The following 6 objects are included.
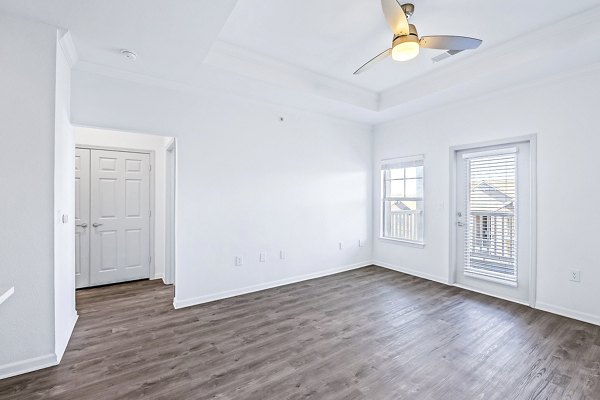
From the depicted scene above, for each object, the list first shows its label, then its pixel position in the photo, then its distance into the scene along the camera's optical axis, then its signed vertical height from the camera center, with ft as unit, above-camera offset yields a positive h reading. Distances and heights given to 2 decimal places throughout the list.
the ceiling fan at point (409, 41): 7.14 +4.35
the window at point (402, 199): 15.40 +0.06
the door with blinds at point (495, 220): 11.54 -0.85
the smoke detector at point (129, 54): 8.68 +4.57
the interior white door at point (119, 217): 13.78 -0.93
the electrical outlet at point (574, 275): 9.98 -2.67
